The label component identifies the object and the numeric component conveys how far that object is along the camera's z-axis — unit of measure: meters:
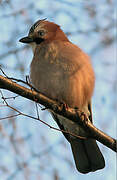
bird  7.98
